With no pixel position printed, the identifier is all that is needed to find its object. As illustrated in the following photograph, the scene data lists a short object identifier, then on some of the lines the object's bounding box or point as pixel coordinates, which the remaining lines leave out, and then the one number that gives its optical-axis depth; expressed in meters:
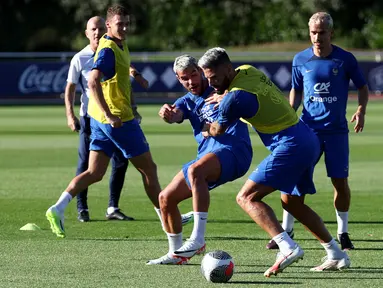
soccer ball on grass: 17.20
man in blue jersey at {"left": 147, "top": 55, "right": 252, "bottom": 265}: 18.72
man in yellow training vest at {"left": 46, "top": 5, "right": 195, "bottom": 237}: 21.67
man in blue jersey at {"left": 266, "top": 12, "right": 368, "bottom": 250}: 21.02
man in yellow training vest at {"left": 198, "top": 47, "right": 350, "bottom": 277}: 17.37
